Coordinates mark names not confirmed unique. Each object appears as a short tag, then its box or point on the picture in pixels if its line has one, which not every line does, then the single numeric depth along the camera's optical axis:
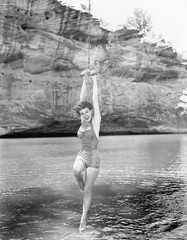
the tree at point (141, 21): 70.56
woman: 5.48
